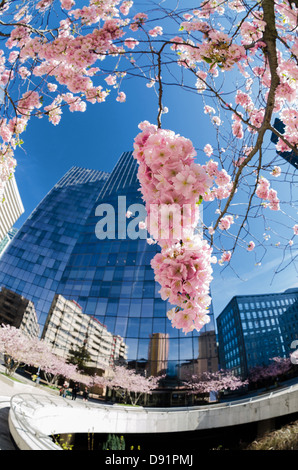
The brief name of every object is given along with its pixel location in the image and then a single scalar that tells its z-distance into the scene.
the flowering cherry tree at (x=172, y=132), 1.53
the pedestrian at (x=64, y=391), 17.40
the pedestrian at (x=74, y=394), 17.26
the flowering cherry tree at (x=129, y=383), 22.55
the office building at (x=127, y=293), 23.52
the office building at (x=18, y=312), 33.31
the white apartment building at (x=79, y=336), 24.94
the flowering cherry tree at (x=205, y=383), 22.31
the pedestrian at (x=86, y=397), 20.12
